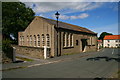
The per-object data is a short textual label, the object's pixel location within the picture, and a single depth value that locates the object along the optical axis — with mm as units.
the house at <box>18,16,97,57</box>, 18141
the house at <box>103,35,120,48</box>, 66900
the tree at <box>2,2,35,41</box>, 28869
